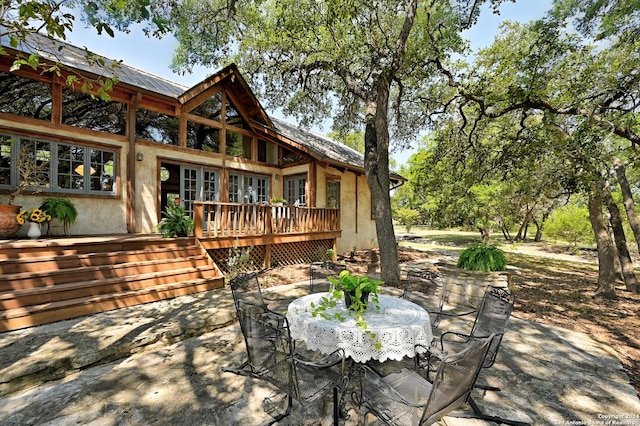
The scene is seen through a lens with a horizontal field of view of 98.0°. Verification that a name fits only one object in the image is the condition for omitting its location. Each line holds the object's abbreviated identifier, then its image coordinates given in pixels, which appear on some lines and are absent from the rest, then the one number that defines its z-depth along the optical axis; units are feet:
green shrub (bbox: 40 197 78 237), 19.93
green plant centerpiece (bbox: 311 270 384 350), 8.95
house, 21.12
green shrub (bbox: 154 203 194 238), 22.11
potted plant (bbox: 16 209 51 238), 18.71
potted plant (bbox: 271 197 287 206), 29.32
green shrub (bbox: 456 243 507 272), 19.84
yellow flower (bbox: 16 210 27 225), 18.51
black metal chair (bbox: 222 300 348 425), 7.30
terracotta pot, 18.04
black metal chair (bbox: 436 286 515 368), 9.15
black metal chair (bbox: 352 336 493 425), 5.90
